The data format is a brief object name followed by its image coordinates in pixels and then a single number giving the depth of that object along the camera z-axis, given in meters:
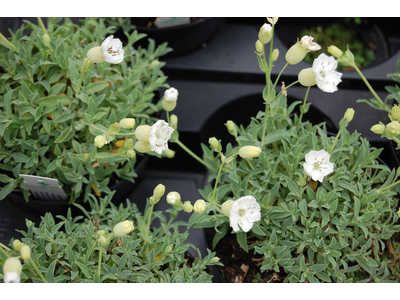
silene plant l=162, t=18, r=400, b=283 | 0.62
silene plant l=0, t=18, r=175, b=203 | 0.65
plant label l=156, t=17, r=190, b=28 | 0.75
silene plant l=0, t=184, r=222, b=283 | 0.60
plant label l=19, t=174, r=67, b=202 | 0.64
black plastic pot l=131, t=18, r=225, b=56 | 0.77
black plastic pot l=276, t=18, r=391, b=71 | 0.88
